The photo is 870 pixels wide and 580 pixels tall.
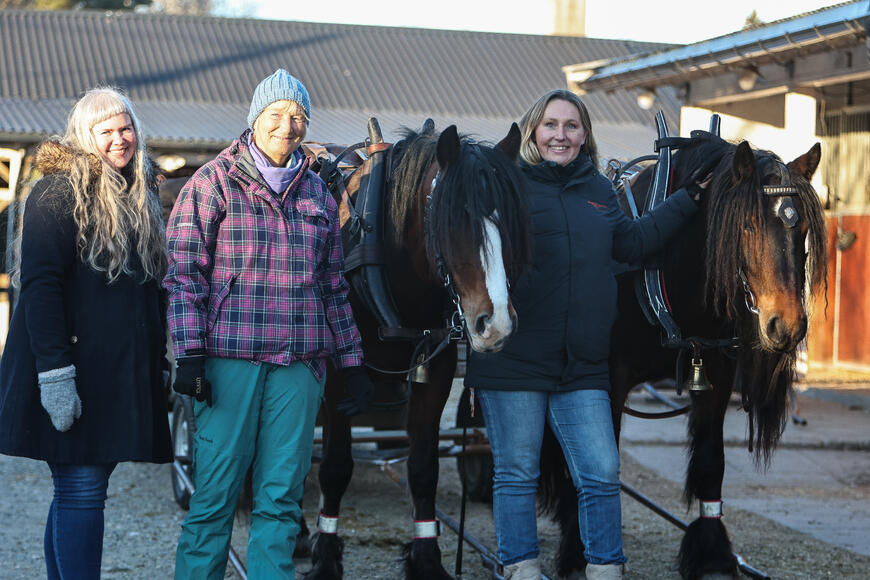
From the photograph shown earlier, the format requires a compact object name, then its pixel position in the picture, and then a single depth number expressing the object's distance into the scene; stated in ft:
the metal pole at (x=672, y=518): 14.39
